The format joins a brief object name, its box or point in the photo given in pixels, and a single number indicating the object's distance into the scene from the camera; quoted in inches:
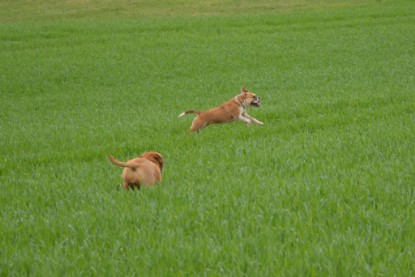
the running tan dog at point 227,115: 972.6
